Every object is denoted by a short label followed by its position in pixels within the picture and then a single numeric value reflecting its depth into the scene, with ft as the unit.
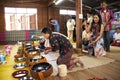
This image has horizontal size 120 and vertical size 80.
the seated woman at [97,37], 13.31
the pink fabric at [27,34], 30.28
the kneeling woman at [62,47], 8.74
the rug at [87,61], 10.75
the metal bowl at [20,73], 8.63
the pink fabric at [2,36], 28.84
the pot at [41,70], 5.66
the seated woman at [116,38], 21.09
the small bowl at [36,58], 8.65
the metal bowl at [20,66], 10.41
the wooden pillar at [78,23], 17.80
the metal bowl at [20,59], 12.25
